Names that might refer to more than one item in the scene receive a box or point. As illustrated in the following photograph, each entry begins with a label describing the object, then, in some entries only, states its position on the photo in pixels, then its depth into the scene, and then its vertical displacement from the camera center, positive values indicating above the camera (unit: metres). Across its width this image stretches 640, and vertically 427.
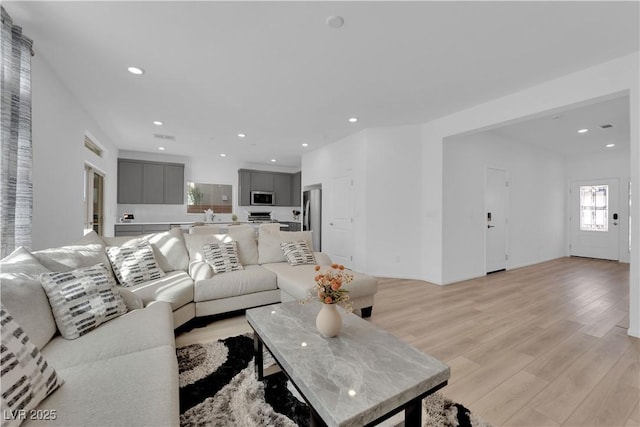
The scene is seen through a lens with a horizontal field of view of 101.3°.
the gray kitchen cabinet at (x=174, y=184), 6.28 +0.65
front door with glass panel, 6.09 -0.05
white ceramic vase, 1.52 -0.63
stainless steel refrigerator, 5.84 -0.02
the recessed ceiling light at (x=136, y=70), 2.63 +1.43
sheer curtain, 1.87 +0.52
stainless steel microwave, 7.25 +0.41
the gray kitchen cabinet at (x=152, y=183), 6.03 +0.65
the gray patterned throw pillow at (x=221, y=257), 3.04 -0.53
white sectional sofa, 1.01 -0.75
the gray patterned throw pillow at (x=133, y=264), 2.46 -0.52
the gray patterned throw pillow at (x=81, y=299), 1.54 -0.57
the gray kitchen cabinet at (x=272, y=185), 7.16 +0.79
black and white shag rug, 1.46 -1.15
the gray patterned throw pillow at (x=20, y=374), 0.90 -0.62
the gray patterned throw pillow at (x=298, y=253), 3.46 -0.54
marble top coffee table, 1.03 -0.73
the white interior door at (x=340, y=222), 5.09 -0.18
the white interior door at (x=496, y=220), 4.85 -0.09
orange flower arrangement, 1.51 -0.45
